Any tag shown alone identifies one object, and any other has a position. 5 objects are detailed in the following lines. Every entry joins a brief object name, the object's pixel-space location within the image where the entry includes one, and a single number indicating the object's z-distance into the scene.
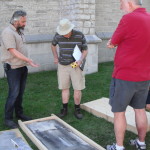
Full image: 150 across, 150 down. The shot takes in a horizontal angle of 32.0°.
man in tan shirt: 4.11
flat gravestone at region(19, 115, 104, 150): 3.71
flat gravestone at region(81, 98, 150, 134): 4.30
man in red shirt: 3.01
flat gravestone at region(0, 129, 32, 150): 3.64
